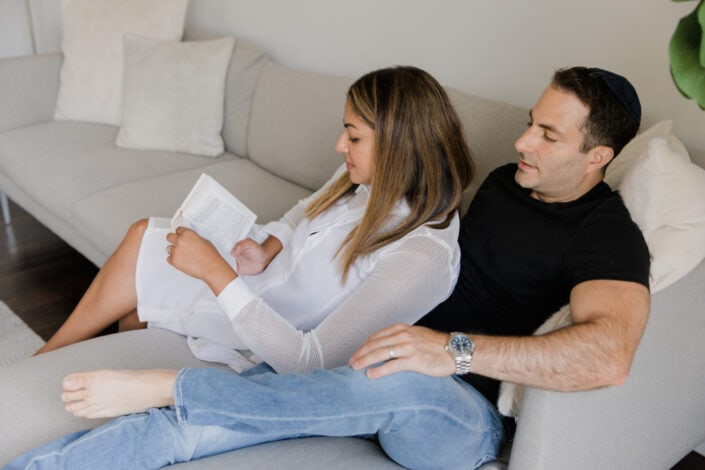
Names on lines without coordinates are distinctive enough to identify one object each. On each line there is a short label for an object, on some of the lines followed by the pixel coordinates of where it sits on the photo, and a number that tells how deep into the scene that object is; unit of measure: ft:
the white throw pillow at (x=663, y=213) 4.64
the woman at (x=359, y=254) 4.87
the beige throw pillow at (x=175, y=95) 9.27
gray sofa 4.53
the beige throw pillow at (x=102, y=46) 9.96
